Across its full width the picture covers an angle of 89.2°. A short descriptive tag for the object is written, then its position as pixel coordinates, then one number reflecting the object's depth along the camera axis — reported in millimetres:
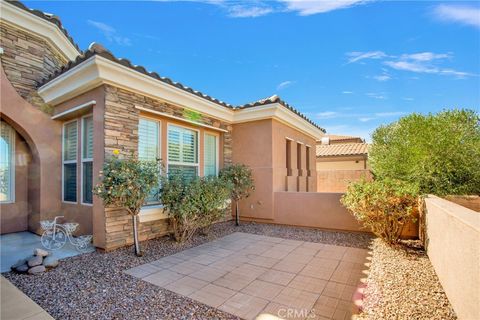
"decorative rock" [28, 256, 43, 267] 4602
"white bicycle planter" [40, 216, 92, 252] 5955
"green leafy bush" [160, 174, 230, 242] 6379
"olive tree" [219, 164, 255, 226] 8844
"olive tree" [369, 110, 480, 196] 6633
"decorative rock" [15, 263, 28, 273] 4516
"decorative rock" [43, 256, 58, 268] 4740
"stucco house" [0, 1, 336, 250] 5930
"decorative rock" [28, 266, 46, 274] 4504
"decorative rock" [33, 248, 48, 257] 4836
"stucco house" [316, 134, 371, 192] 17594
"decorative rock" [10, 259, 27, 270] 4616
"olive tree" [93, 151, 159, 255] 5285
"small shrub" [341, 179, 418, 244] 5711
